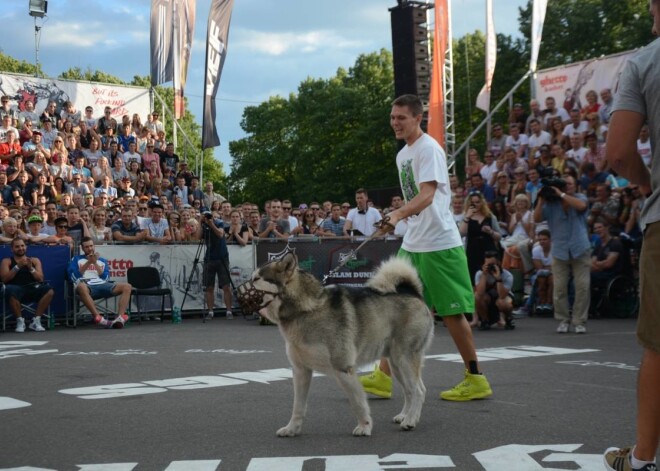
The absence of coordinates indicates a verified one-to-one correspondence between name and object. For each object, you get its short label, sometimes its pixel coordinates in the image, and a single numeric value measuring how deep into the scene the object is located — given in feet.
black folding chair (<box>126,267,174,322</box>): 54.90
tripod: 57.67
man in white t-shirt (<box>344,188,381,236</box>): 59.47
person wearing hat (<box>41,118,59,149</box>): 76.85
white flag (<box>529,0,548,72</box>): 85.76
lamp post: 126.82
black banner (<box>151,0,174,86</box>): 93.71
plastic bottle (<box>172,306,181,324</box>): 56.08
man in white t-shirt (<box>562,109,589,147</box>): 64.13
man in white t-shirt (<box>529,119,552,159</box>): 67.41
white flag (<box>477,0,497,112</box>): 91.93
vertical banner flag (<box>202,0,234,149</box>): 86.32
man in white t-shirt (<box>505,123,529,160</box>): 69.10
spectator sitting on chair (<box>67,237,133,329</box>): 52.44
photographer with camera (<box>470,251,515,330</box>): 46.93
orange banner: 79.92
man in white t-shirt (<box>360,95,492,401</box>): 22.44
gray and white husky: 18.72
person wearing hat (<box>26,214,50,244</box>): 52.90
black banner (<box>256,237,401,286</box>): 56.29
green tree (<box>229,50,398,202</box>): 205.57
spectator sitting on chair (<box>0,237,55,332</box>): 50.44
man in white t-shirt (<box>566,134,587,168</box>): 60.90
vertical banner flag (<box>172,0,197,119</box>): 94.68
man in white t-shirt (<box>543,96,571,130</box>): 69.62
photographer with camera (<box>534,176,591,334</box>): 42.68
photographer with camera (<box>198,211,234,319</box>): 57.21
